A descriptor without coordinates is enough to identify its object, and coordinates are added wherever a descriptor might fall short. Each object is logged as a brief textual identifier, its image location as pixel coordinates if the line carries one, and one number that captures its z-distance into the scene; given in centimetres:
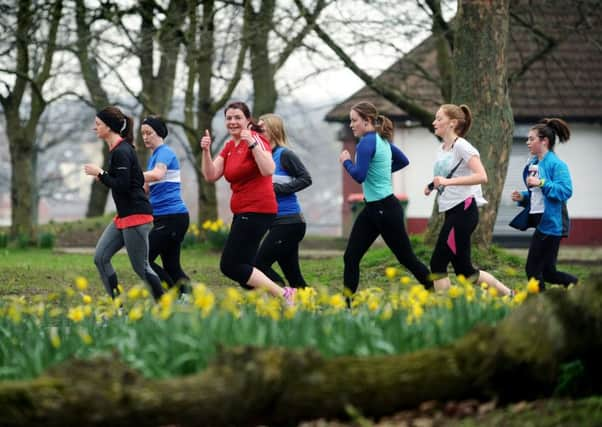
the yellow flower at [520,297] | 1452
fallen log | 1023
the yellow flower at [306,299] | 1455
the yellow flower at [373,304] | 1396
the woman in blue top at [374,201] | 2069
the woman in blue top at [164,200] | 2267
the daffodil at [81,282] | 1292
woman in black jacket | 2037
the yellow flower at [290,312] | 1325
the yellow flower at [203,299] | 1237
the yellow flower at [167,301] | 1266
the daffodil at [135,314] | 1315
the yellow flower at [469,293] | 1464
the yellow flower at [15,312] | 1337
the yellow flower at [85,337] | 1251
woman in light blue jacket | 2236
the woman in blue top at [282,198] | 2234
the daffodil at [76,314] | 1345
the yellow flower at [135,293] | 1278
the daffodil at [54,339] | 1241
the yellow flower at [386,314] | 1313
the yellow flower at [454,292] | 1427
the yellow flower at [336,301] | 1353
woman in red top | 1987
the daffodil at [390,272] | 1361
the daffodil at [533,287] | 1444
